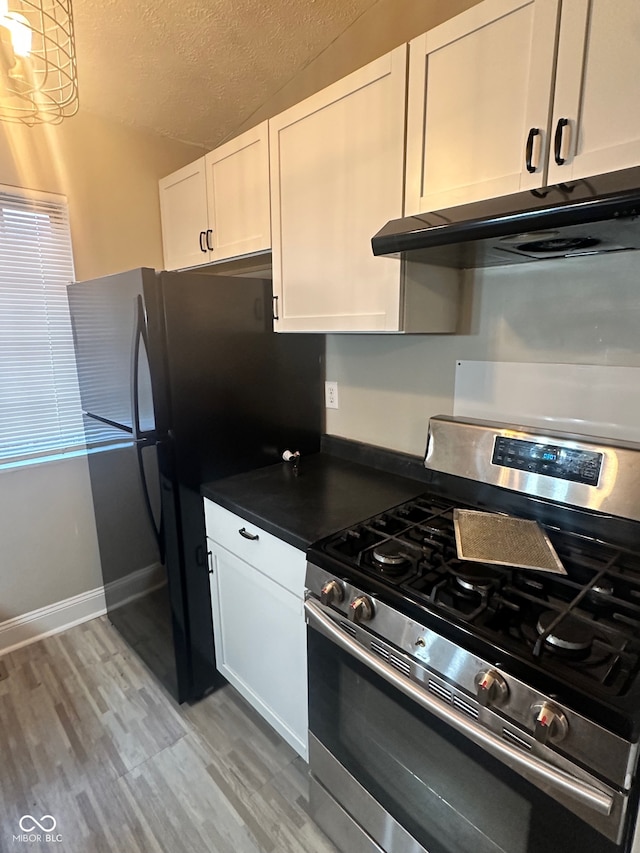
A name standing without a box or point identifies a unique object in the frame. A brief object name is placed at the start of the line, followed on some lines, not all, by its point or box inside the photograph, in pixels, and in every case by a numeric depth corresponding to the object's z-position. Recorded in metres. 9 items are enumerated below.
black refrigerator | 1.59
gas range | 0.75
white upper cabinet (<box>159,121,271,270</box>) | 1.69
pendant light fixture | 1.03
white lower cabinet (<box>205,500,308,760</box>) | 1.41
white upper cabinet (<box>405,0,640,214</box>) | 0.89
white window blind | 2.00
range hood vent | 0.80
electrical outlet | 2.02
